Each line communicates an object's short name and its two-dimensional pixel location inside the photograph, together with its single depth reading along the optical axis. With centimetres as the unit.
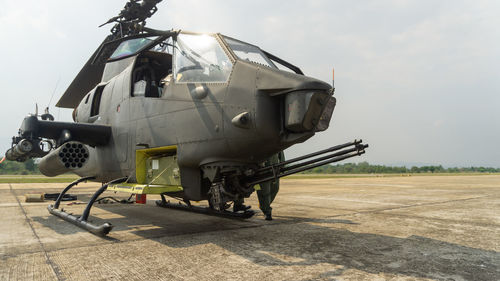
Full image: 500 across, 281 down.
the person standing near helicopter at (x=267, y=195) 659
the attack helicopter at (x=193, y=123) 406
